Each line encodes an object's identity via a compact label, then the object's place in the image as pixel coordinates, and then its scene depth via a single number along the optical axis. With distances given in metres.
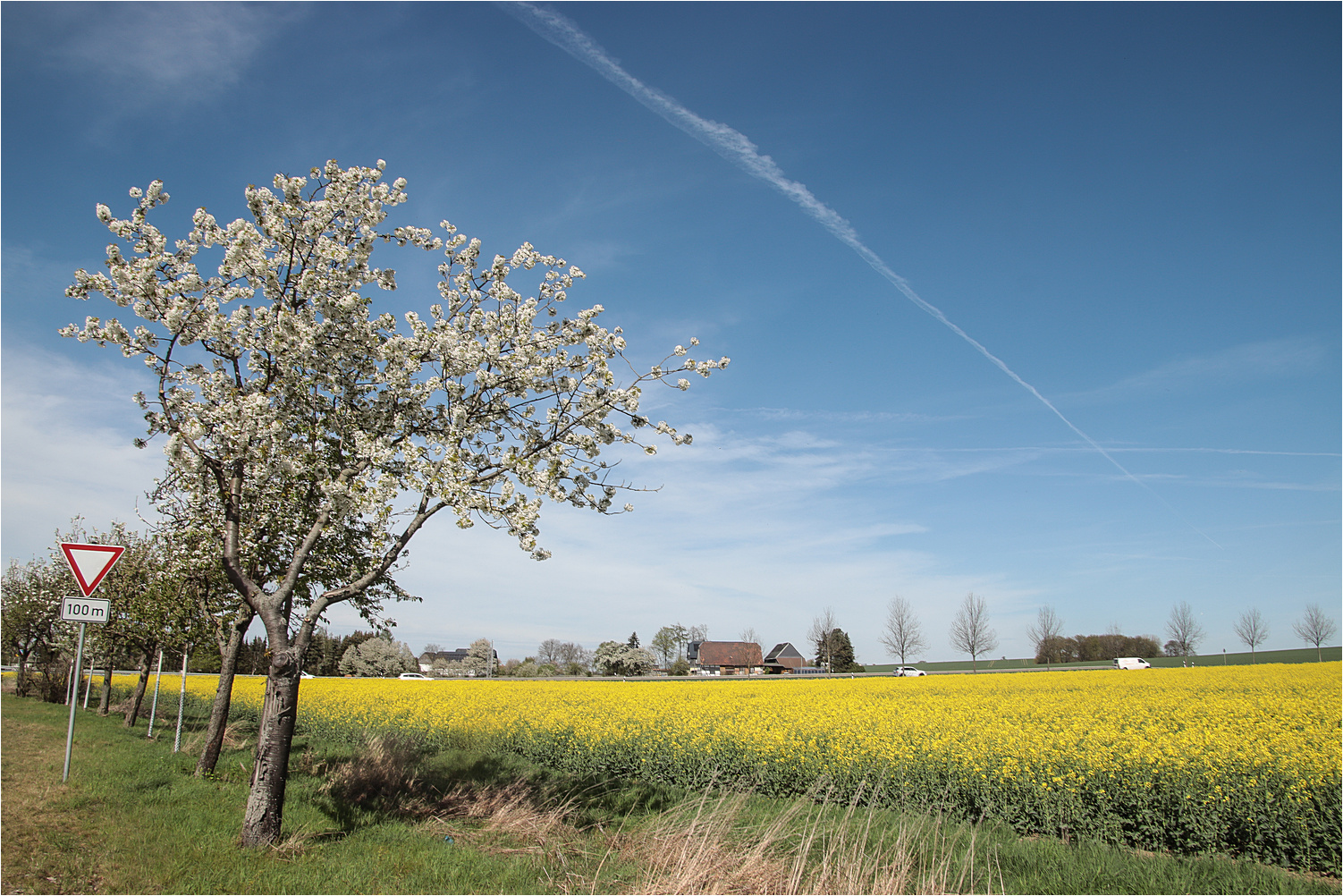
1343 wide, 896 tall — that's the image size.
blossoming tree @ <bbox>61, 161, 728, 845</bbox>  7.98
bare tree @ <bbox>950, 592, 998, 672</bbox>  72.00
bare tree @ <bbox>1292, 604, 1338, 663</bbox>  66.56
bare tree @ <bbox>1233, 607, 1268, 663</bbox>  70.88
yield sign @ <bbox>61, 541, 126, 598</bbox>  11.84
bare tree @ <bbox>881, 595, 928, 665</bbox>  75.31
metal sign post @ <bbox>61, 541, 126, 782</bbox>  11.87
